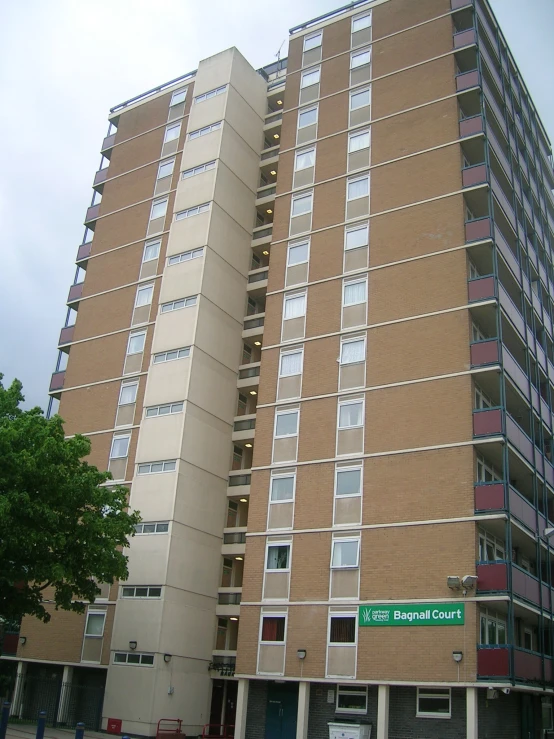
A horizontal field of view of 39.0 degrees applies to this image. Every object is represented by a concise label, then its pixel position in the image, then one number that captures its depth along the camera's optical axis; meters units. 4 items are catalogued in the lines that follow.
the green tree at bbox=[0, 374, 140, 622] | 27.86
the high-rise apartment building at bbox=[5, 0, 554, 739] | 29.33
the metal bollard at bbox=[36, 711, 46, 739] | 23.03
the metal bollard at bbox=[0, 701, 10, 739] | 23.95
